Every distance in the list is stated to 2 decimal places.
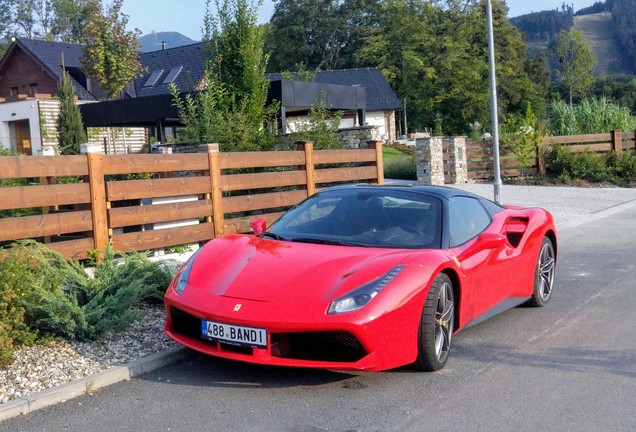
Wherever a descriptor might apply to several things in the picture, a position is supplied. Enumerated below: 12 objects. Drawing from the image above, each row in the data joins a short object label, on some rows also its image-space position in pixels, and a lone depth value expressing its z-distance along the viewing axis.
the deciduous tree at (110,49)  28.55
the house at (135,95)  20.00
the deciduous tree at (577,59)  57.22
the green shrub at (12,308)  5.13
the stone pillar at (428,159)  21.94
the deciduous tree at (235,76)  13.98
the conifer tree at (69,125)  26.59
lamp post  15.26
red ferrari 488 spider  4.72
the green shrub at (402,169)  24.53
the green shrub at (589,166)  23.83
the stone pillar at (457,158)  22.80
